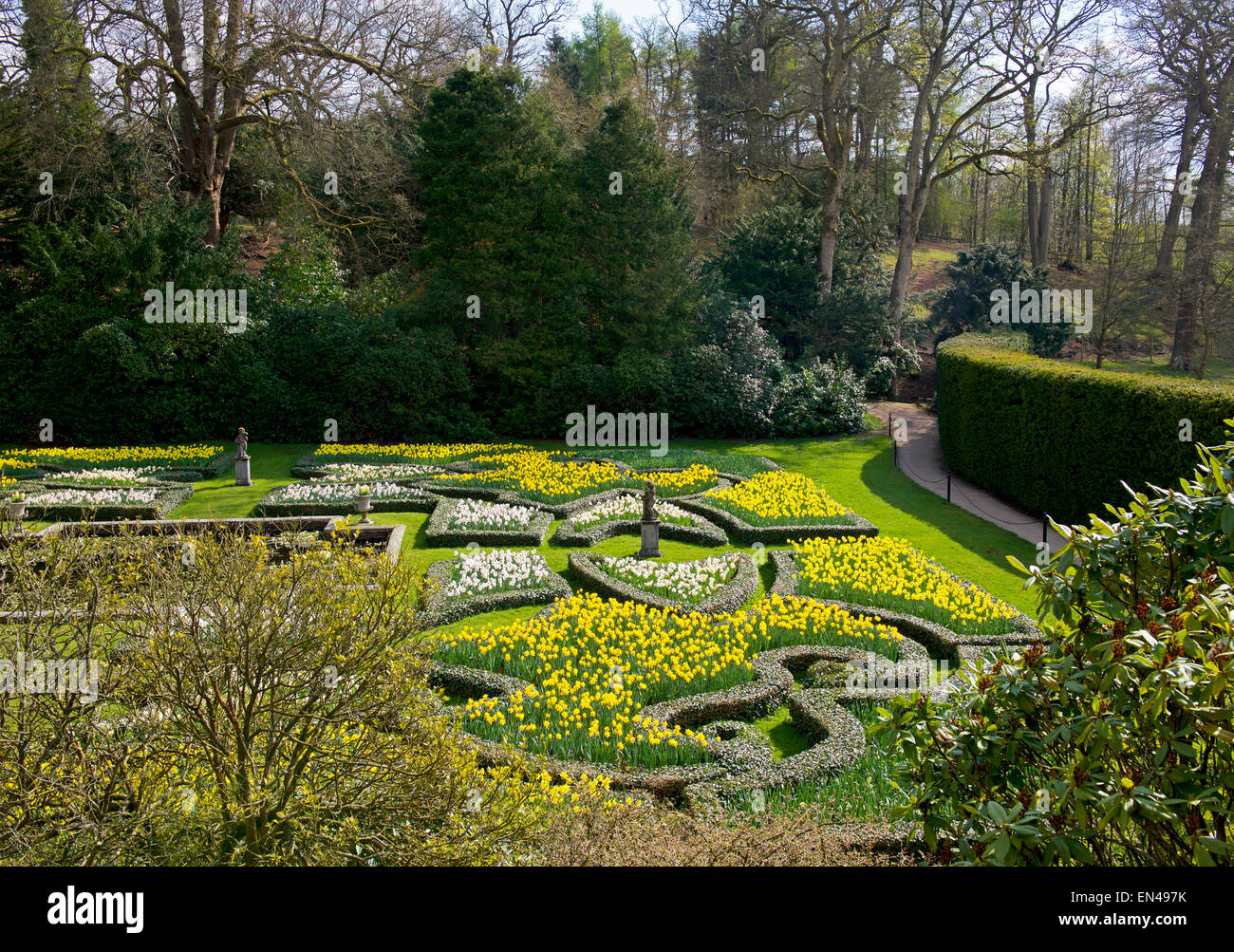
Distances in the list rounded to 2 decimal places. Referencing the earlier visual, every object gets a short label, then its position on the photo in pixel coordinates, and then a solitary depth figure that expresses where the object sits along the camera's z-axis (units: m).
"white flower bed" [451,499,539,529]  11.28
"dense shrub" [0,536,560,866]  3.40
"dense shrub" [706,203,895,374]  23.08
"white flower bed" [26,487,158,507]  11.87
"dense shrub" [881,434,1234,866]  2.69
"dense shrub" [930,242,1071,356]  26.69
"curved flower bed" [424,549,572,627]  8.43
